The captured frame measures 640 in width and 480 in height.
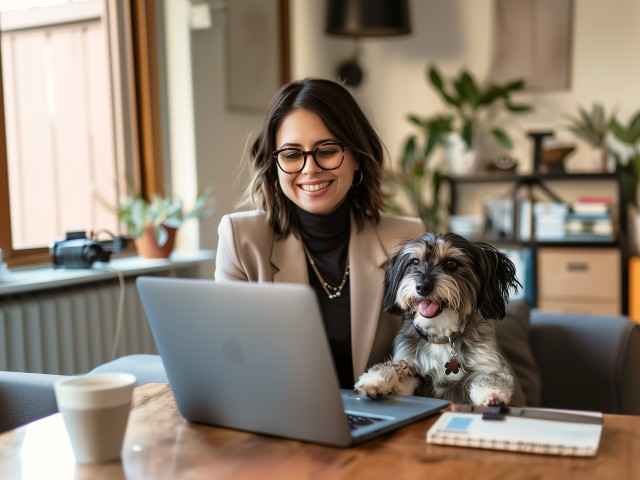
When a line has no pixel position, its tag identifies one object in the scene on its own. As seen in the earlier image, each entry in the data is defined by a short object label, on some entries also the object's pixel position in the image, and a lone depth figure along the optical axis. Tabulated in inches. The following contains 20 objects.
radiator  107.5
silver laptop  39.8
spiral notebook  40.8
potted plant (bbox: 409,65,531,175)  193.5
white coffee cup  39.8
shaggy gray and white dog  60.8
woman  70.0
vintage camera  116.6
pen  45.4
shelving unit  185.2
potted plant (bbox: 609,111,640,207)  186.1
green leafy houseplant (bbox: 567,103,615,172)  190.7
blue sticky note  43.8
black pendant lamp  185.3
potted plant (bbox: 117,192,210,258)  131.6
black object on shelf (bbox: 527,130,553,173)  191.5
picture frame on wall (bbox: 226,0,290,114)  166.1
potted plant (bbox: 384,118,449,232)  197.6
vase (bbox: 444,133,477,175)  197.5
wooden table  38.8
